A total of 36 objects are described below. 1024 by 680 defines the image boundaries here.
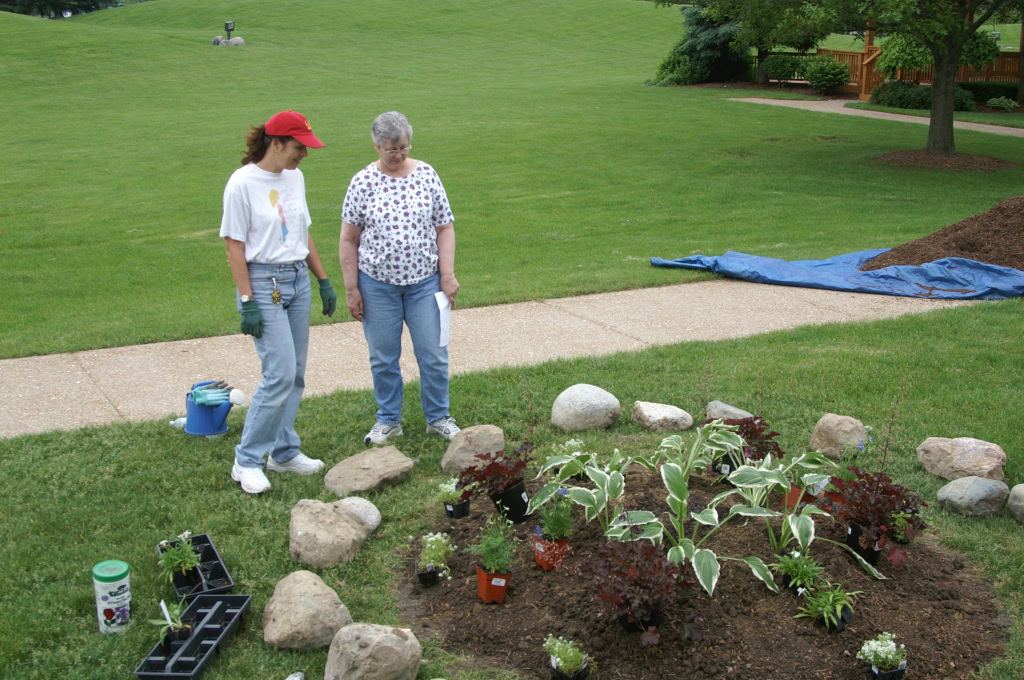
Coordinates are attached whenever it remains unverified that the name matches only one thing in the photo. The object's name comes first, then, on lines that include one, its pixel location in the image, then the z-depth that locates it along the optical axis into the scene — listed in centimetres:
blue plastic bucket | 566
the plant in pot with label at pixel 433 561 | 412
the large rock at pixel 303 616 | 363
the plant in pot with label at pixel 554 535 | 410
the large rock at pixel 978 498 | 468
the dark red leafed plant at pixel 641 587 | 346
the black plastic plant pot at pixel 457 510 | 464
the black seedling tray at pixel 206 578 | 397
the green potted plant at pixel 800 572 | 385
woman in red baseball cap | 474
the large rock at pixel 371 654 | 330
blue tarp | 897
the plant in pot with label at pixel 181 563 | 403
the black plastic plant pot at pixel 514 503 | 448
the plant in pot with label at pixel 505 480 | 445
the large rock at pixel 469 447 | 517
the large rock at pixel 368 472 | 498
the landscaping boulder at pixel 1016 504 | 459
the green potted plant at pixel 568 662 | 339
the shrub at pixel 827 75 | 3197
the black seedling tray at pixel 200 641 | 347
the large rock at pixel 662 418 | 568
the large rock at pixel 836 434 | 523
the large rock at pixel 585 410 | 570
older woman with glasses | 534
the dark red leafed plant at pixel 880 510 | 406
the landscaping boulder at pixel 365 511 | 458
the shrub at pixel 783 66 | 3459
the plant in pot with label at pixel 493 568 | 391
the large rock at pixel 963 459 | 497
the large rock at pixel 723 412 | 556
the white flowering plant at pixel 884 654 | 342
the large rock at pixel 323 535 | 425
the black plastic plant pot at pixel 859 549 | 412
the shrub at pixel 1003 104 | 2838
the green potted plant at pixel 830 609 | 367
